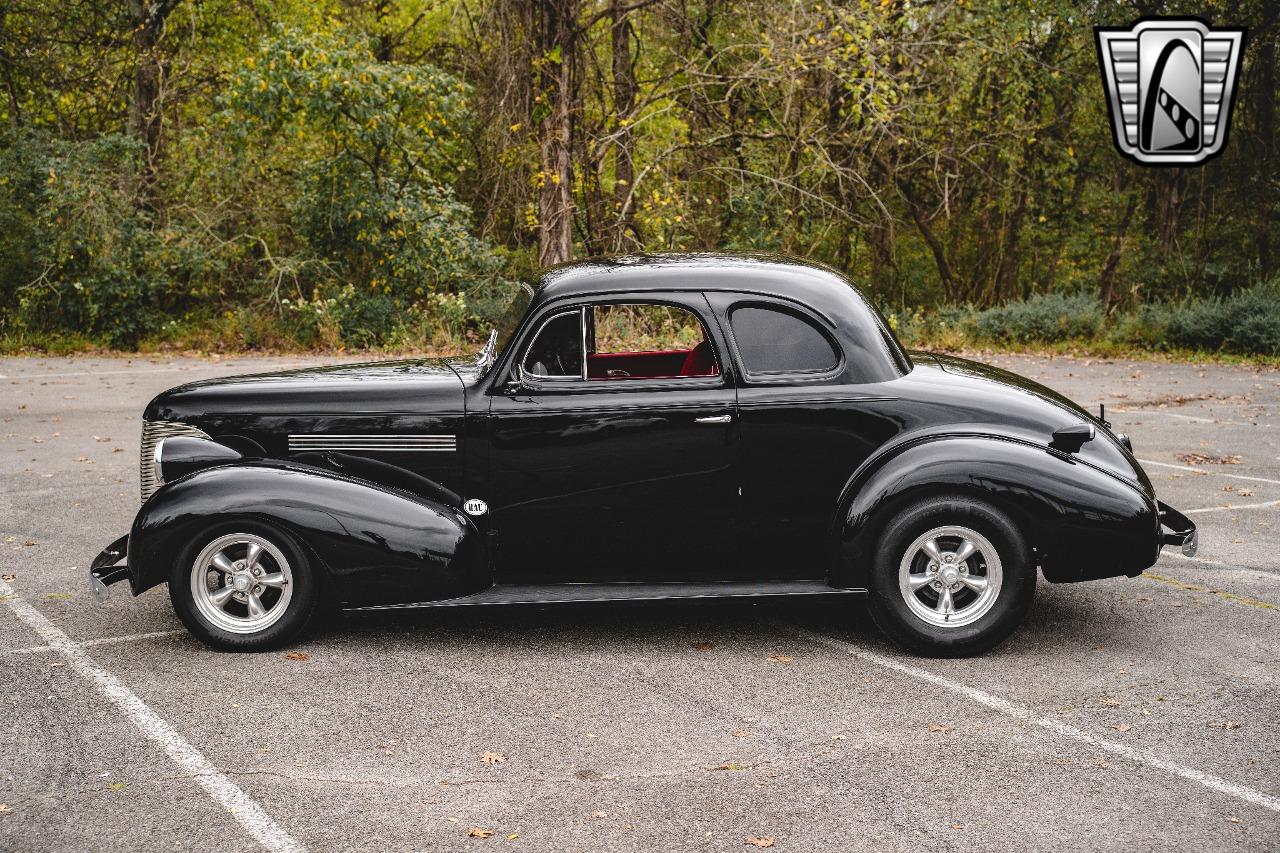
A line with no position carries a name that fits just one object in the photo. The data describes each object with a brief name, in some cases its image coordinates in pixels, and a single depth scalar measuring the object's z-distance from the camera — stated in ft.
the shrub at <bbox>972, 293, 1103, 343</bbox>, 63.87
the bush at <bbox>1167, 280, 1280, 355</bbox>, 58.90
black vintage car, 17.90
